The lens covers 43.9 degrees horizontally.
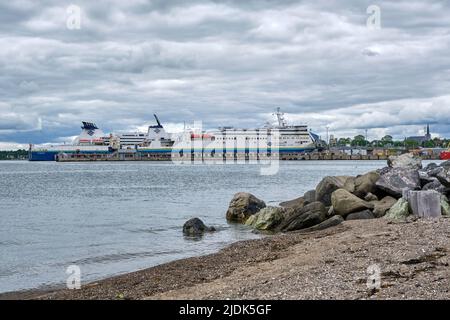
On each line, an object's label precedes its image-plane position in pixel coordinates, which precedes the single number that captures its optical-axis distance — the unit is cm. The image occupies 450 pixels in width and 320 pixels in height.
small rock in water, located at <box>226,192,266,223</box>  2338
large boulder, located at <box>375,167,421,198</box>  1936
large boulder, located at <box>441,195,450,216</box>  1579
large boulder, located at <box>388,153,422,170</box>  2294
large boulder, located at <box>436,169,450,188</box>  1836
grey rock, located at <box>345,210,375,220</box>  1792
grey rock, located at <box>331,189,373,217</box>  1855
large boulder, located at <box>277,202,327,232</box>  1844
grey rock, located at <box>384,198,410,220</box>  1568
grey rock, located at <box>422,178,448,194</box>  1823
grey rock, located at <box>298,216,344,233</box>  1712
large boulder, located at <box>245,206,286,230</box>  2009
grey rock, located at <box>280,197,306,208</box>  2400
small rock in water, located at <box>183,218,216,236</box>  2016
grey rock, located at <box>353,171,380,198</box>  2094
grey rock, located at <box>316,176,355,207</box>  2180
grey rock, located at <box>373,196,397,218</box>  1807
